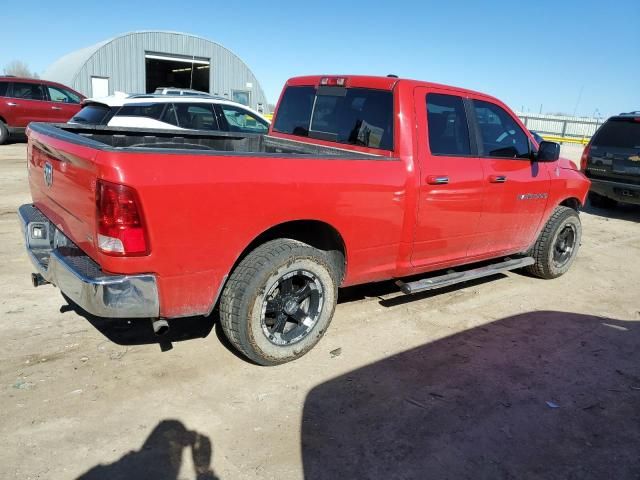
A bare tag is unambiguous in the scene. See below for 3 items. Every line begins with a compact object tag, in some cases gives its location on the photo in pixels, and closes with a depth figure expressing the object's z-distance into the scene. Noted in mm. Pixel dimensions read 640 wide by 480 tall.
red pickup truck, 2721
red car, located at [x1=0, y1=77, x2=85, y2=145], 14914
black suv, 8734
